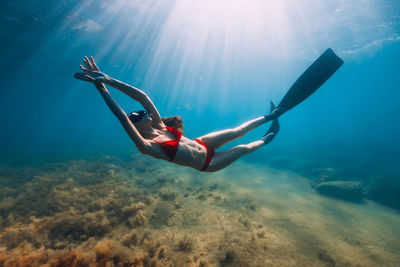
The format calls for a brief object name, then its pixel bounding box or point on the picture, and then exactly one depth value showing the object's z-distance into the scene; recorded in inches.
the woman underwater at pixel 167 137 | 91.6
